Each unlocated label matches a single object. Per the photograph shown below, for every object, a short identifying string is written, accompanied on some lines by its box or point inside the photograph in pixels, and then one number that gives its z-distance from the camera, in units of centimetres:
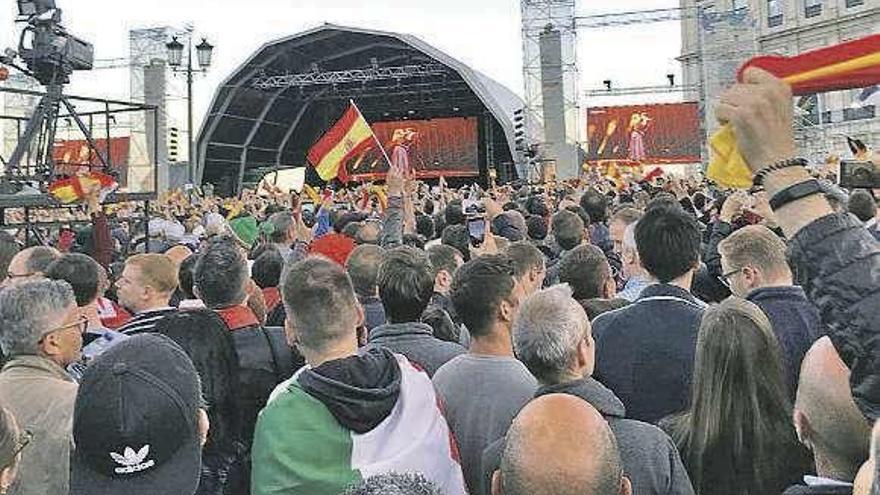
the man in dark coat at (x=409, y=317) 374
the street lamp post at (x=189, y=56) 1798
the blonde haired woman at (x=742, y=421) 283
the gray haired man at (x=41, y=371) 295
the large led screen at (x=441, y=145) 3756
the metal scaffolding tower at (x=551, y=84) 2927
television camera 818
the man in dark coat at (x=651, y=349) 356
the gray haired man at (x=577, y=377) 258
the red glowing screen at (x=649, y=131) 3775
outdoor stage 3316
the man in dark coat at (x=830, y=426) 211
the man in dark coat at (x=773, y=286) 372
